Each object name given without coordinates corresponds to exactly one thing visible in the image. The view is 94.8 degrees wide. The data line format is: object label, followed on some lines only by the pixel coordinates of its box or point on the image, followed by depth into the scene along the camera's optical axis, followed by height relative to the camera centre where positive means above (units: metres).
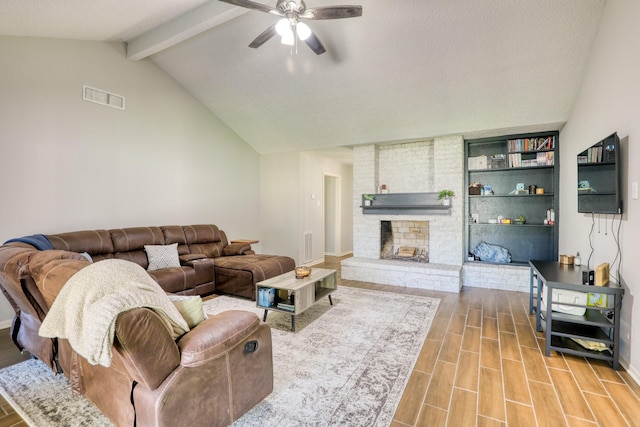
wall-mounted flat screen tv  2.33 +0.31
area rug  1.74 -1.21
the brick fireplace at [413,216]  4.60 -0.08
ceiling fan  2.32 +1.61
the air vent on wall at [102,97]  3.75 +1.50
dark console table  2.22 -0.86
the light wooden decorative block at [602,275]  2.31 -0.49
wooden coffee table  2.92 -0.88
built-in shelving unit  4.46 +0.29
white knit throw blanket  1.14 -0.40
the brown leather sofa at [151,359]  1.26 -0.77
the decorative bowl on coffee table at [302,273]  3.29 -0.70
